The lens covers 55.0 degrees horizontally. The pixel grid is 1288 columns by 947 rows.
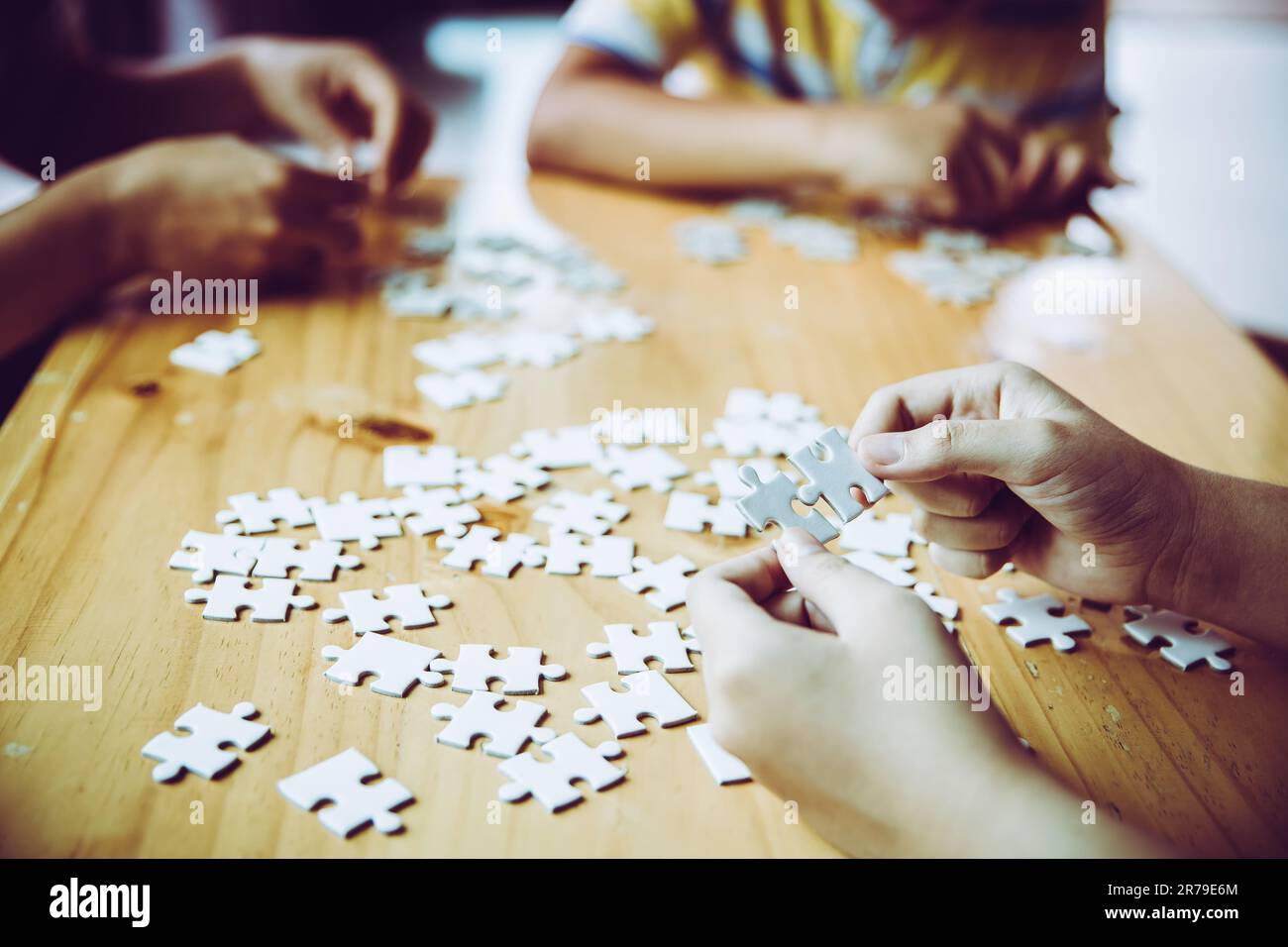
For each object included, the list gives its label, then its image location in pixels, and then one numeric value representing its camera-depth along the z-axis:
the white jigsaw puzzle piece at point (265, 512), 0.34
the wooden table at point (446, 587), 0.25
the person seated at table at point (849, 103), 0.58
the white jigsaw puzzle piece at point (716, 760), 0.26
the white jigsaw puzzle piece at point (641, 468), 0.37
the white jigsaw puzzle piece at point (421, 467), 0.36
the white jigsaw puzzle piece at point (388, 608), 0.30
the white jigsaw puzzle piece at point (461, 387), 0.41
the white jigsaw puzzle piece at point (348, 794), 0.25
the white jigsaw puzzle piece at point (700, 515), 0.35
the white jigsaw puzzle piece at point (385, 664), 0.28
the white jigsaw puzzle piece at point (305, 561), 0.32
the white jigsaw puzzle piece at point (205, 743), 0.26
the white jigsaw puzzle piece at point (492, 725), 0.27
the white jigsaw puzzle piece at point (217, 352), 0.43
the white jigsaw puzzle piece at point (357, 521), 0.33
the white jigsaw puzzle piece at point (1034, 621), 0.31
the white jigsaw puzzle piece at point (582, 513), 0.34
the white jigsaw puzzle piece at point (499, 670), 0.28
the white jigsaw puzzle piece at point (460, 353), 0.44
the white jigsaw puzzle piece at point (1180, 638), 0.31
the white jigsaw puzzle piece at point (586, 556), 0.33
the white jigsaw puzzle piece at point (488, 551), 0.33
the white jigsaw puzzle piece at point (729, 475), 0.37
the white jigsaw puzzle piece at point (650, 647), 0.29
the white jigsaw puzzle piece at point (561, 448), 0.38
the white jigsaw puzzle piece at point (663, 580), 0.32
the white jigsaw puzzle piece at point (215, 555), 0.32
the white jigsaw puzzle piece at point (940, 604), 0.32
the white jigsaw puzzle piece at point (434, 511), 0.34
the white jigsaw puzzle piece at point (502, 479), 0.36
